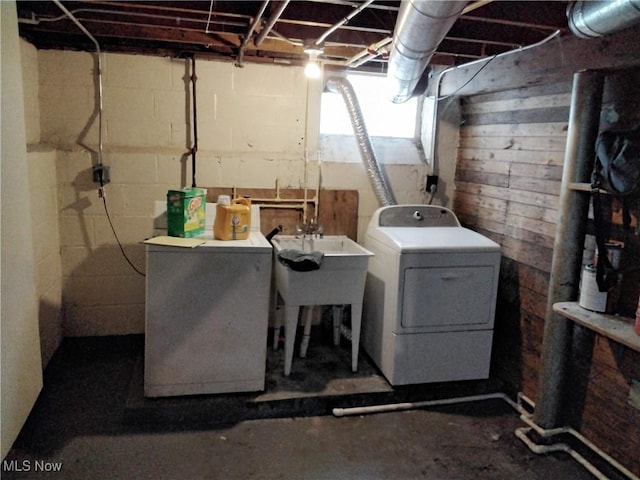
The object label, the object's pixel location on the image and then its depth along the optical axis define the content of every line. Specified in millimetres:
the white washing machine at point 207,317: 2516
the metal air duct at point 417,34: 1796
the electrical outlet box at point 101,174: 3154
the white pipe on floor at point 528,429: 2295
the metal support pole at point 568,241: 2215
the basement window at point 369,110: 3631
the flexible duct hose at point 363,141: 3424
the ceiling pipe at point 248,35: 2183
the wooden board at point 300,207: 3430
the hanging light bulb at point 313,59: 2826
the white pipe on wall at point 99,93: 3052
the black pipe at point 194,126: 3246
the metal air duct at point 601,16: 1723
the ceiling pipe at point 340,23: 2025
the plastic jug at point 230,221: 2650
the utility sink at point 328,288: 2750
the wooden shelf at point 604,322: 1906
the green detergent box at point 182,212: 2592
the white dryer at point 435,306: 2781
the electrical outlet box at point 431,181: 3617
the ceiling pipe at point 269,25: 2111
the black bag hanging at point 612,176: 2031
